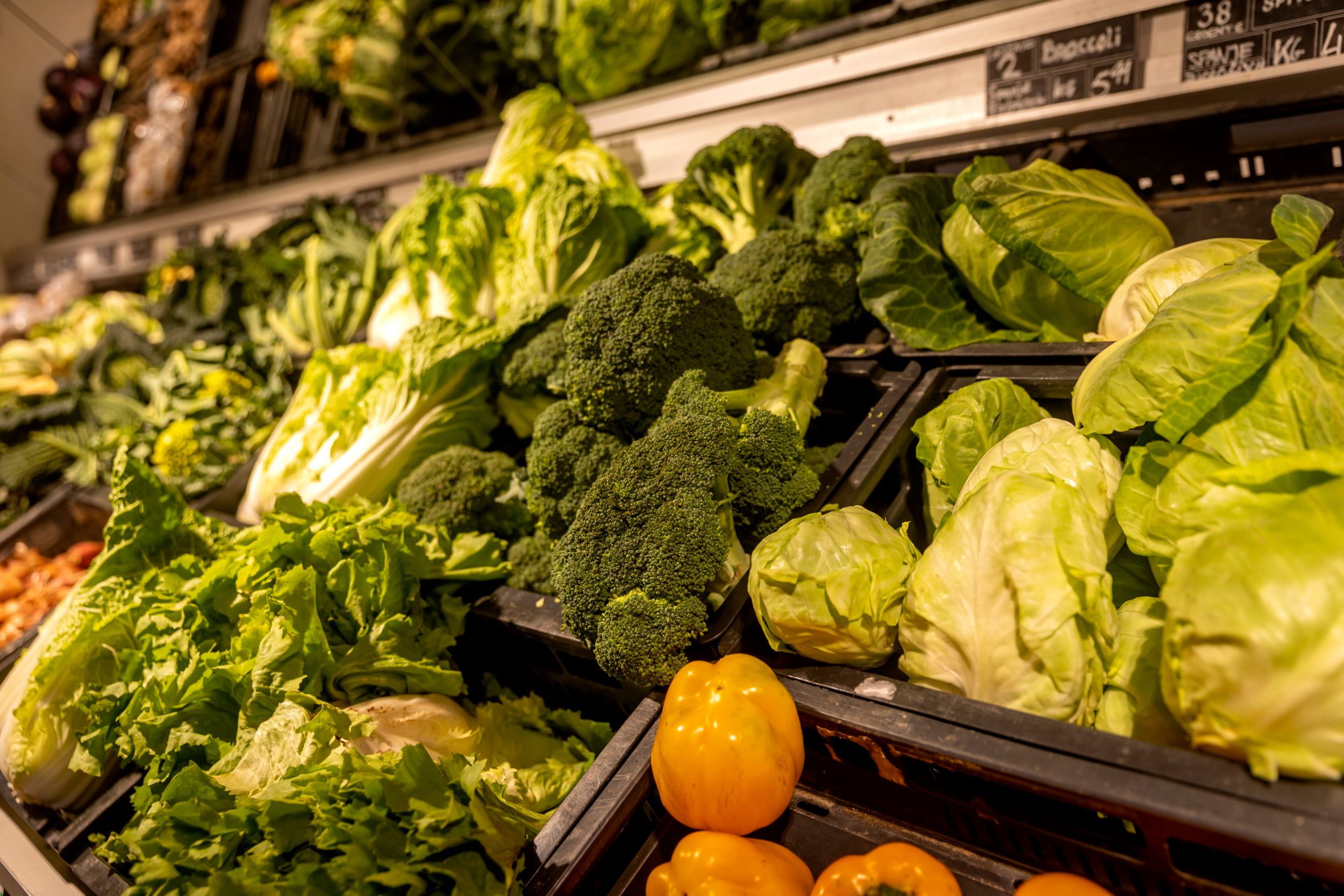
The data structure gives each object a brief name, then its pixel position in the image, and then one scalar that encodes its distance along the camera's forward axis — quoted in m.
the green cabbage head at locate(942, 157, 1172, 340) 0.69
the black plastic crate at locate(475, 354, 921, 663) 0.65
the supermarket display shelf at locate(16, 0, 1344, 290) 0.77
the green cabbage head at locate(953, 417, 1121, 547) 0.55
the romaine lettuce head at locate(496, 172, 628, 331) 0.94
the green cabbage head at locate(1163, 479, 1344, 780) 0.42
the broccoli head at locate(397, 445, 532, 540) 0.79
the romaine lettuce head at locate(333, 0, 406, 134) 1.49
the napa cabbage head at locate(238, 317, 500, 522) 0.88
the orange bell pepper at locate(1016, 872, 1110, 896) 0.47
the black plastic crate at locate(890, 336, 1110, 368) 0.67
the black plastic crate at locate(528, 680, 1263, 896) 0.47
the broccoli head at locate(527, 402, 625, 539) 0.71
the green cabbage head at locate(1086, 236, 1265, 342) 0.63
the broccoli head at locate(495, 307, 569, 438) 0.81
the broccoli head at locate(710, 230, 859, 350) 0.78
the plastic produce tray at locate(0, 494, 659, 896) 0.56
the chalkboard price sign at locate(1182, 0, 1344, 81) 0.70
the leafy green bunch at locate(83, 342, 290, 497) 1.16
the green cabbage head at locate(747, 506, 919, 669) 0.55
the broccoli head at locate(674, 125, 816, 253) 0.91
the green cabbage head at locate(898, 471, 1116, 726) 0.50
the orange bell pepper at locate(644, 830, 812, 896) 0.51
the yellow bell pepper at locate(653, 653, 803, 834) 0.52
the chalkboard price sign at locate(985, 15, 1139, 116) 0.79
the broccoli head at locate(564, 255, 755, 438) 0.69
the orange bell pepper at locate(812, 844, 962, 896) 0.49
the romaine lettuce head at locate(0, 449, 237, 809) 0.72
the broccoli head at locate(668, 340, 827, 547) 0.63
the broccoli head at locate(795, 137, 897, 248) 0.82
